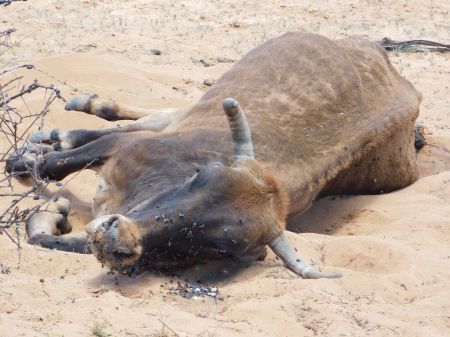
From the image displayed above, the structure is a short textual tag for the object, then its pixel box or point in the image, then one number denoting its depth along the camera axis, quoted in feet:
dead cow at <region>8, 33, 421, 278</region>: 37.70
